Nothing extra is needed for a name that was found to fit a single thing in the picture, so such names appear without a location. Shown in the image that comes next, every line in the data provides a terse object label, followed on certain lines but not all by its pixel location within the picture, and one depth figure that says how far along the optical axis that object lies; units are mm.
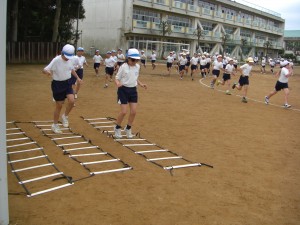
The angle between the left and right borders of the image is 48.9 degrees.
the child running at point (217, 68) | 17112
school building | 39812
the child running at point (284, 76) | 11733
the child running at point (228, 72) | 15791
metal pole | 2924
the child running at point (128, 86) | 6508
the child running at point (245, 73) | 12617
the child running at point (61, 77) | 6508
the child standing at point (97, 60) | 18644
